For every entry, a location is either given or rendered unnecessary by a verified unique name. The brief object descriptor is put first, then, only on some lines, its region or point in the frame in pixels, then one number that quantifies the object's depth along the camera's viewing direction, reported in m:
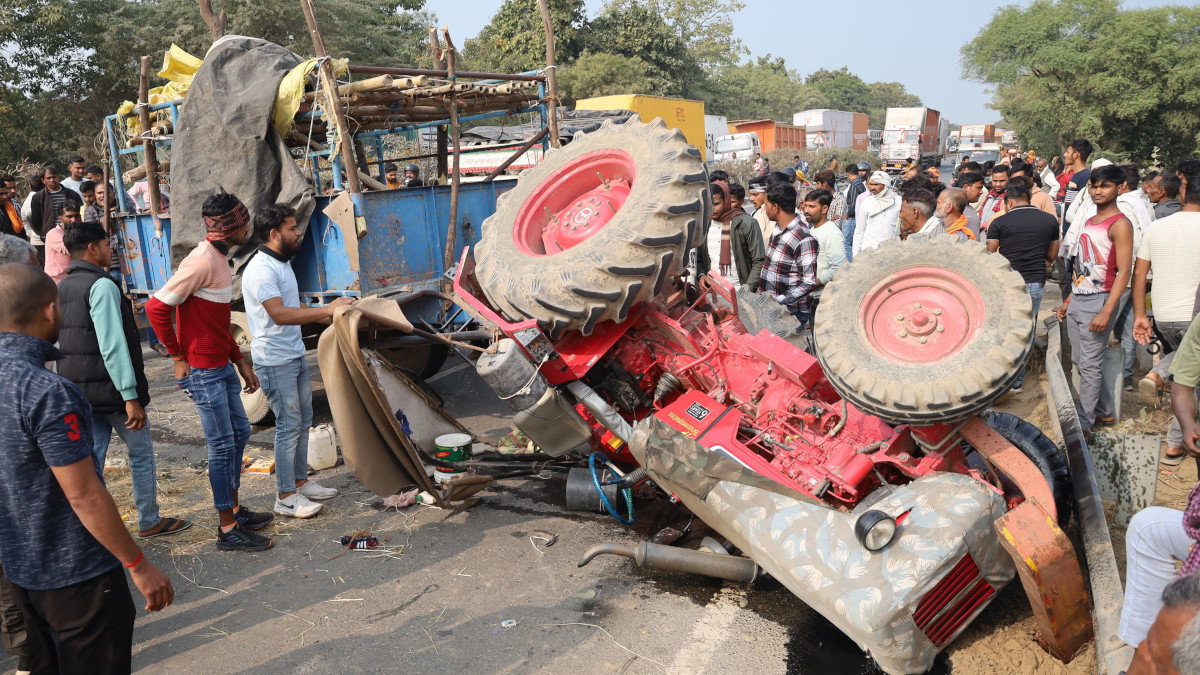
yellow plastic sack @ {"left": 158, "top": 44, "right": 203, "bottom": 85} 7.21
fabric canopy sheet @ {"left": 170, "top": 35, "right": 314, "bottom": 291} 6.30
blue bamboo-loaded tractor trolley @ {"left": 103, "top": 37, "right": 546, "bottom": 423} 6.28
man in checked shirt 5.58
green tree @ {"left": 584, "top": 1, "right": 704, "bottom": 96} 34.69
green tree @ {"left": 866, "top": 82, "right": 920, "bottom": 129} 112.12
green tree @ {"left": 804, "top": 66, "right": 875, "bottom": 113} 93.81
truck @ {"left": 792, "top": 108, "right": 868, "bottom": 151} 40.97
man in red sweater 4.21
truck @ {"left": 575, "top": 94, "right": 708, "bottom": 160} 23.38
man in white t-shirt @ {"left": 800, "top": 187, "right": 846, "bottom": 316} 6.23
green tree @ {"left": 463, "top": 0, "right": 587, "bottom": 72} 30.81
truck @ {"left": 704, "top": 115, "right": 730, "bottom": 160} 30.69
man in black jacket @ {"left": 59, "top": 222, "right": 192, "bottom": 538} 4.05
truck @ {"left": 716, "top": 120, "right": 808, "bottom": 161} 29.81
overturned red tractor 2.85
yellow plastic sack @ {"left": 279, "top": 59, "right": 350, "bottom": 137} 6.20
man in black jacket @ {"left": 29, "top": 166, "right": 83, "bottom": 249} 8.74
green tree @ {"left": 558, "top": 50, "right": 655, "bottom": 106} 31.94
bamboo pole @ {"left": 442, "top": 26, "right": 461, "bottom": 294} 6.64
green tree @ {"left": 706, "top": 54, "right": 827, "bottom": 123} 63.47
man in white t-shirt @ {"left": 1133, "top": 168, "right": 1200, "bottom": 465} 4.63
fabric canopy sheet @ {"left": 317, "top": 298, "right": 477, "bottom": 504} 4.18
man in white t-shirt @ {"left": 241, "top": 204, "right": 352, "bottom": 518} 4.43
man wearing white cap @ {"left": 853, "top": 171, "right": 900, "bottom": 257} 7.45
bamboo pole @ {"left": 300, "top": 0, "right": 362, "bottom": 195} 5.98
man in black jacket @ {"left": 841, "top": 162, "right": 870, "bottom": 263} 9.64
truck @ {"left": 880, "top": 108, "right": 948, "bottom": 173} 35.31
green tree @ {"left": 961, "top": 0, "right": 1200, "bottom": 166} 25.20
